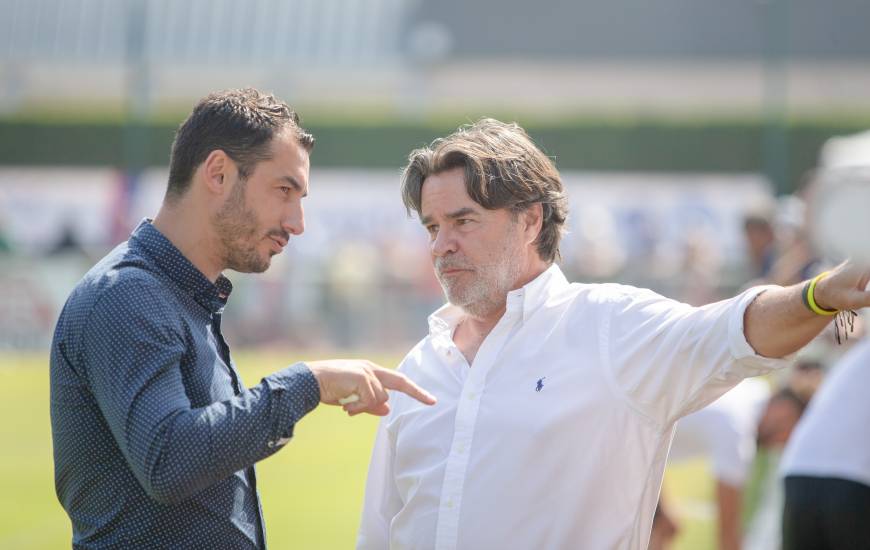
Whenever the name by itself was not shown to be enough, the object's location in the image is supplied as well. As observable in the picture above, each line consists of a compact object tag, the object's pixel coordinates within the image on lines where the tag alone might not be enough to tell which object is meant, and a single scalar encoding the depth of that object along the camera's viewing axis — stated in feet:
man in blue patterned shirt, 20.56
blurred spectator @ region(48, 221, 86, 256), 136.36
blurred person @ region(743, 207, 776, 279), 66.08
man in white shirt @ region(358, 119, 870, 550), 24.26
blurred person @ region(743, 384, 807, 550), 50.29
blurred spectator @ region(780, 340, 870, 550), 32.83
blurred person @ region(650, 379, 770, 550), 48.42
